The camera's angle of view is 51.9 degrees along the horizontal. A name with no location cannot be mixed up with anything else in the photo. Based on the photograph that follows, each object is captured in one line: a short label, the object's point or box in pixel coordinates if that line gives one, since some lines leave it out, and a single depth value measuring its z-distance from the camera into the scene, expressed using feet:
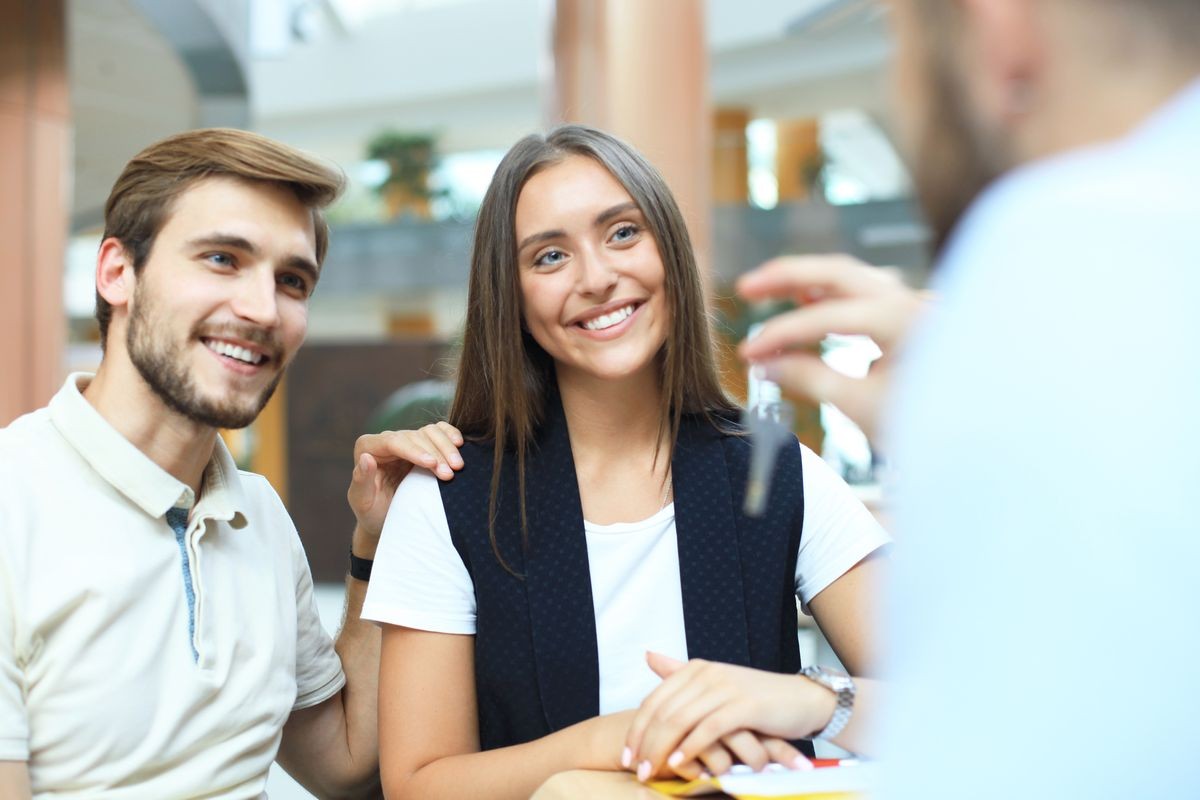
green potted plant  63.52
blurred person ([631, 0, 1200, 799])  1.78
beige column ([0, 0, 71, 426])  23.75
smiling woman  5.91
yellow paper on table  3.78
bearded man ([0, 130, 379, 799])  5.06
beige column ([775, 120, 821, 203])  54.65
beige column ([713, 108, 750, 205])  52.19
